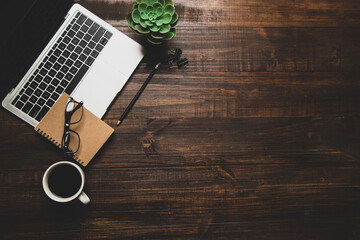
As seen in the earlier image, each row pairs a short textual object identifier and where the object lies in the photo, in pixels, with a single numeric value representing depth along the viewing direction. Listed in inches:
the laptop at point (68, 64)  37.1
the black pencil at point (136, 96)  38.9
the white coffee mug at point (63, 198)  34.7
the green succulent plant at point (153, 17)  36.3
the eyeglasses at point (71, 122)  37.0
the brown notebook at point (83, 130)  37.1
